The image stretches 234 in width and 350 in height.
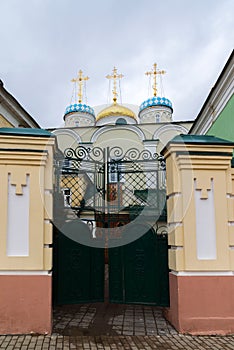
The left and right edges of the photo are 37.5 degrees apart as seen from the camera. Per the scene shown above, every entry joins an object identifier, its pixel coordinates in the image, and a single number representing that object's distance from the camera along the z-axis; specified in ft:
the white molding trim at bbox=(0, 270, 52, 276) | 14.19
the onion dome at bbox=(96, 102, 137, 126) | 75.97
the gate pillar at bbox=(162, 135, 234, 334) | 14.66
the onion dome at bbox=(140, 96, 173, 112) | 73.26
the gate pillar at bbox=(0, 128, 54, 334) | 13.99
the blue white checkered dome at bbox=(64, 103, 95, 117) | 76.95
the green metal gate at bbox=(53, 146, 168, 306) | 16.62
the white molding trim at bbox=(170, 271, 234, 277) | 14.87
